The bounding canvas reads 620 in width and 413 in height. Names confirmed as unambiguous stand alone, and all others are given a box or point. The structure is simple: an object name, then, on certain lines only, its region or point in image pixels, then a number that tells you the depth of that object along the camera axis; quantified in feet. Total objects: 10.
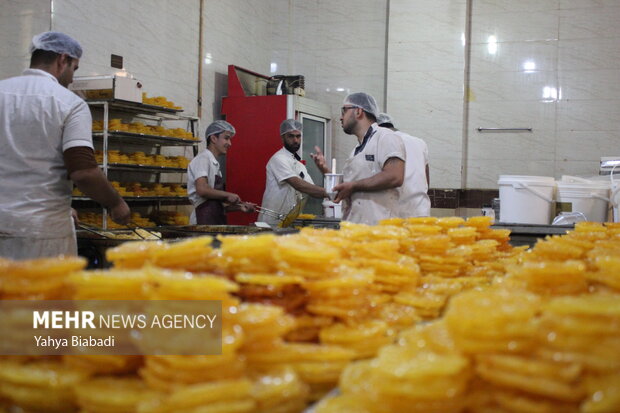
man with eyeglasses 11.67
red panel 21.39
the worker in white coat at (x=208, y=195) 15.90
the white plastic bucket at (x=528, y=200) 12.97
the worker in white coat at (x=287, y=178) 17.93
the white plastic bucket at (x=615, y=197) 11.96
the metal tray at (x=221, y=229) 10.73
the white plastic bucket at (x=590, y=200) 12.62
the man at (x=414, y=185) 14.84
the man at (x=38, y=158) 8.75
